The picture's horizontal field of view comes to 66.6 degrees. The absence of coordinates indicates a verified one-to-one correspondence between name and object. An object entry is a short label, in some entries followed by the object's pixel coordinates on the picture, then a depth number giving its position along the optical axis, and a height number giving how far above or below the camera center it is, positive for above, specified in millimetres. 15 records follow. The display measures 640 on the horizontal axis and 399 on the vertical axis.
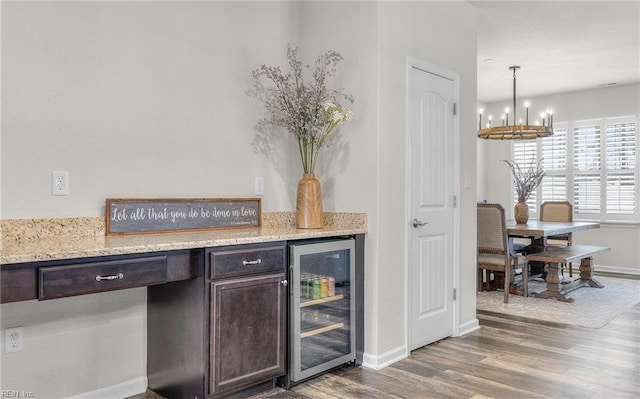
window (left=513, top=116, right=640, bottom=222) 6730 +389
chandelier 5223 +682
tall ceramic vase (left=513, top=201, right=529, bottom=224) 5691 -230
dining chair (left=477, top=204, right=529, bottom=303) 4918 -563
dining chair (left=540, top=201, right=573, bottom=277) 6382 -266
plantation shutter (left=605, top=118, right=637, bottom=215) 6703 +388
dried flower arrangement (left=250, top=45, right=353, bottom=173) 2984 +559
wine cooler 2672 -670
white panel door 3309 -102
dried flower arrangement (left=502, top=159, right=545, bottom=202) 6252 +246
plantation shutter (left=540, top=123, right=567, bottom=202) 7309 +434
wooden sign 2477 -122
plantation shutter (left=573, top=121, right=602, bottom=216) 7000 +381
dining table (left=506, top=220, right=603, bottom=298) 5008 -418
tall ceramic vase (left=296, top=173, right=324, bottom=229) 3031 -71
